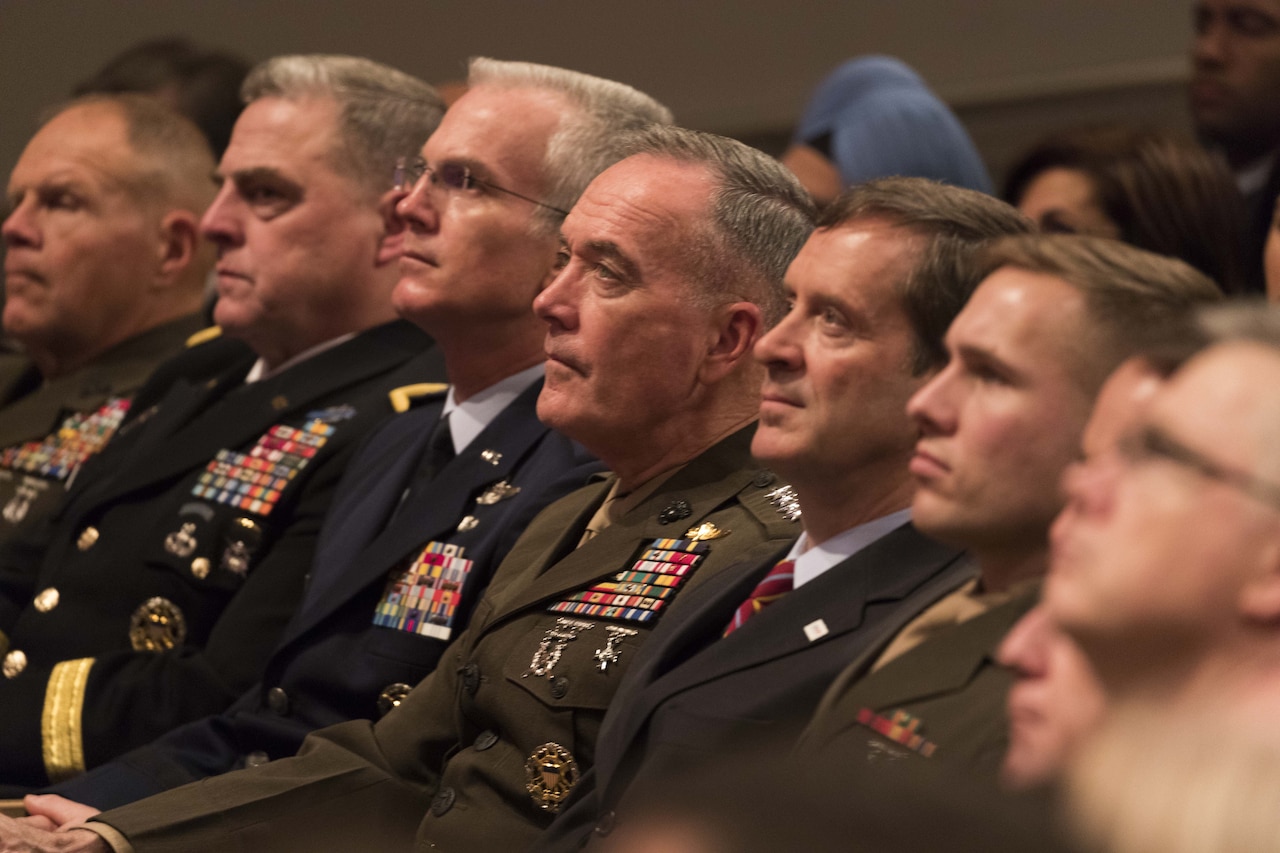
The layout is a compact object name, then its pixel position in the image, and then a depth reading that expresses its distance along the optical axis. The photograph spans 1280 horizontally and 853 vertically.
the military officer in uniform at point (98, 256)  7.99
